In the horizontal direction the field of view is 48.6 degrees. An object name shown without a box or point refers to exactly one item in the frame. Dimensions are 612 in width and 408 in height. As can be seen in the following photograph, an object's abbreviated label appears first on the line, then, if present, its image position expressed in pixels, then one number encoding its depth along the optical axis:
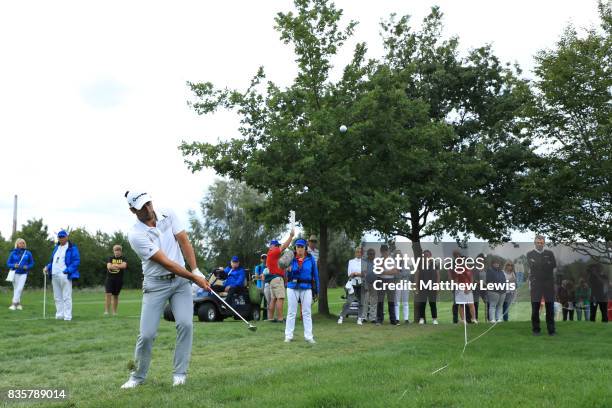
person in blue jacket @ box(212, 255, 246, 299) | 18.39
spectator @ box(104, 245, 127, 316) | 18.20
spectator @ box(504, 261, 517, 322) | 13.44
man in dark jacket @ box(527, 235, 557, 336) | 13.98
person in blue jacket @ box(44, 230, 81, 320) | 16.86
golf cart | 18.28
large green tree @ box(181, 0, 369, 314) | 19.67
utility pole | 71.34
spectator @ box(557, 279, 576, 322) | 14.44
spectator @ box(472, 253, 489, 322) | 12.96
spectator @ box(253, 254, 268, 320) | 19.55
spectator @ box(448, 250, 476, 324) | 13.10
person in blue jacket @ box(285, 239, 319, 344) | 12.58
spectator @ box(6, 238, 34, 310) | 18.81
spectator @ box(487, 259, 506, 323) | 13.27
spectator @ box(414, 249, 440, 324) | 13.34
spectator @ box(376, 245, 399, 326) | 14.46
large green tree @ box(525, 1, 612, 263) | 20.94
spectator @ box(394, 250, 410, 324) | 13.89
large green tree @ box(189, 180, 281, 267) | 65.62
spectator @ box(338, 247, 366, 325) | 17.84
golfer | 7.20
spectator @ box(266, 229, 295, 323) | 17.38
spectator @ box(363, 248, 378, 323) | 15.98
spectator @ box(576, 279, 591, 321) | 14.62
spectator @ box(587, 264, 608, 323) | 14.23
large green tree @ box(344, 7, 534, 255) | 21.17
